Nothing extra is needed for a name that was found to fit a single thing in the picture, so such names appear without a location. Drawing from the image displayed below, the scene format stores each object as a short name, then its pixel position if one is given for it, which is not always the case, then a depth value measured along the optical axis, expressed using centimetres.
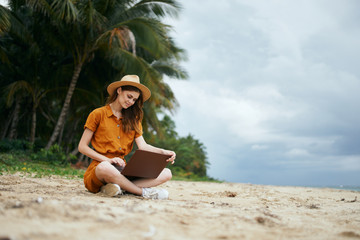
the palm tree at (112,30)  870
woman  292
